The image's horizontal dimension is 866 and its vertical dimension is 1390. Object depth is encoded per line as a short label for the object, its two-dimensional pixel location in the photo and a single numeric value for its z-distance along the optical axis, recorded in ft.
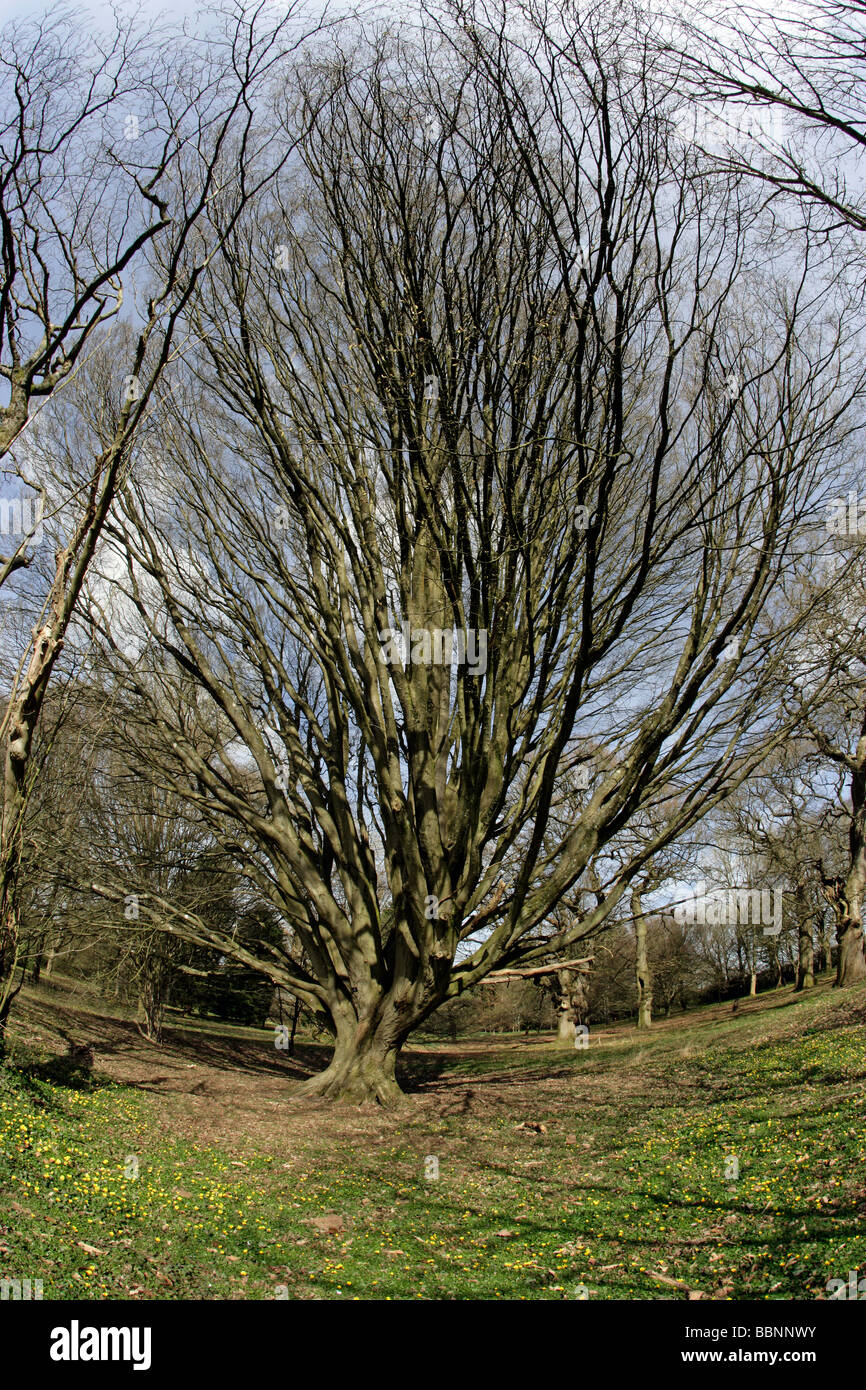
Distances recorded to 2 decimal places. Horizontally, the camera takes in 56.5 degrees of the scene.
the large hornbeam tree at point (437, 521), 23.36
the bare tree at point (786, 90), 15.97
